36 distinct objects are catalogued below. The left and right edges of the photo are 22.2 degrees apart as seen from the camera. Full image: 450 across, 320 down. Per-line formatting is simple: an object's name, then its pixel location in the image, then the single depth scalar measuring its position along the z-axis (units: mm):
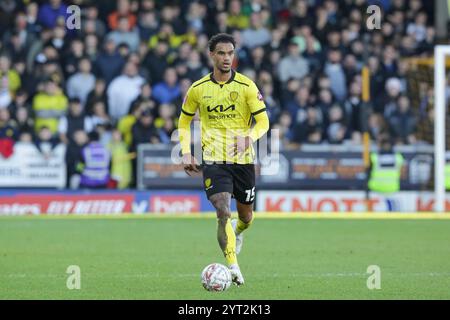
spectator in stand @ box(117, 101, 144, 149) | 22359
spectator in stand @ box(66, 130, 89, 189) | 21797
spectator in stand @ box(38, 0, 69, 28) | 24125
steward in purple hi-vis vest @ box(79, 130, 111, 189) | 21859
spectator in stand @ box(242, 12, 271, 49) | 24500
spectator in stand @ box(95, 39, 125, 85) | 23156
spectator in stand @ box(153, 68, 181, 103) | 23031
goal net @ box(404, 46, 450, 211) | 21766
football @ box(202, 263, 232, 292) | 10383
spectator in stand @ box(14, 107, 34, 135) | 22094
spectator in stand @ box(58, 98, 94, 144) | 21984
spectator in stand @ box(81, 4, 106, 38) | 24062
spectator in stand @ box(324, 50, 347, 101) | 24078
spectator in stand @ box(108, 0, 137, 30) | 24578
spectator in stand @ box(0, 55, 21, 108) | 22469
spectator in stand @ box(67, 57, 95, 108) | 22828
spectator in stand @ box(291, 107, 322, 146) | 22938
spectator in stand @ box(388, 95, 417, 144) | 23328
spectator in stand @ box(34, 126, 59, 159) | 21875
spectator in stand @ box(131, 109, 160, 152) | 22234
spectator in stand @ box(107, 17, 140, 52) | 24125
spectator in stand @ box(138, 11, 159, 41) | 24453
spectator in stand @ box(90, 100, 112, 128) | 22281
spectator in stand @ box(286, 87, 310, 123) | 23250
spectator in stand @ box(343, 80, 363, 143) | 23098
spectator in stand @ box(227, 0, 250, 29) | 25047
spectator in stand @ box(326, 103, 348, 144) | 22875
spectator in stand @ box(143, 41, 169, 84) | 23578
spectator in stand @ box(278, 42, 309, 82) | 23984
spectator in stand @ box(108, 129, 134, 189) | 22047
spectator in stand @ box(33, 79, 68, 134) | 22359
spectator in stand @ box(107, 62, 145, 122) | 22766
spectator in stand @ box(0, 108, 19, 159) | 21625
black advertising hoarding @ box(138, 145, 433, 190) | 22141
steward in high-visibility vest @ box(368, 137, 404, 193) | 22297
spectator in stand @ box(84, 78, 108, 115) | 22406
